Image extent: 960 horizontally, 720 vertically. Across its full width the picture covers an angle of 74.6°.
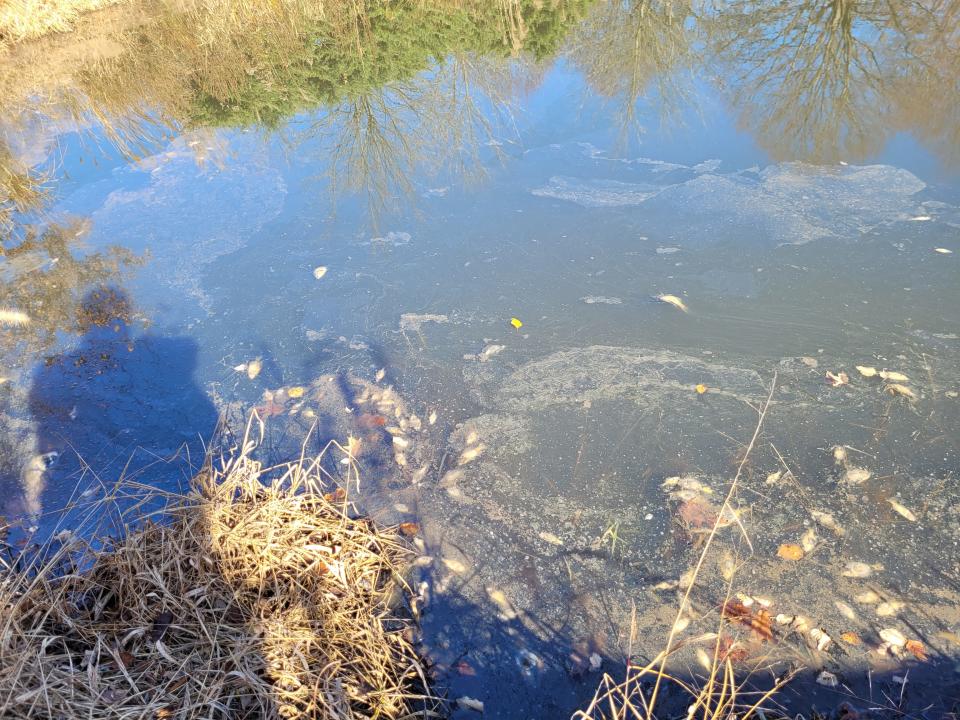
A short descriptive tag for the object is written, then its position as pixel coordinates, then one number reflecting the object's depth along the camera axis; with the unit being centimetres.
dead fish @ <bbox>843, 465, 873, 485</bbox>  234
